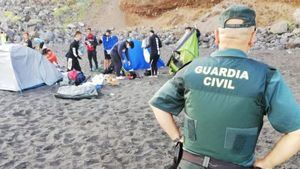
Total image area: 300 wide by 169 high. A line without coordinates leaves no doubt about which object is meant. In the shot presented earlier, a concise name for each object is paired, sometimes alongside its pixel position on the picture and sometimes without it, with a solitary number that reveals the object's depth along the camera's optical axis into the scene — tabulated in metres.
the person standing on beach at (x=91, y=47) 9.50
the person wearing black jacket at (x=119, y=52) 8.49
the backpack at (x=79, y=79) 7.58
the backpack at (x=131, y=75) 8.36
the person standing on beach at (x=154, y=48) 8.33
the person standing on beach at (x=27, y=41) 8.97
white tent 7.11
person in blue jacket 9.39
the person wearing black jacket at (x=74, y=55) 8.17
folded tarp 6.67
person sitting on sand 8.23
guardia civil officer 1.53
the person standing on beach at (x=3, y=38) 11.30
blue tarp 8.68
